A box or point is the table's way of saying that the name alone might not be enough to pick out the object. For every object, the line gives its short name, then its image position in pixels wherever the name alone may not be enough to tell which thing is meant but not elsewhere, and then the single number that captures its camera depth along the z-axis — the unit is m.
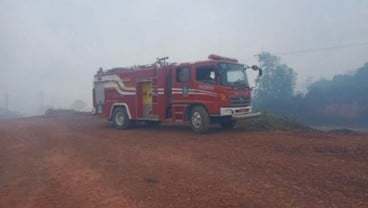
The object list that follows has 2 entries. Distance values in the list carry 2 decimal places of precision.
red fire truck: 15.17
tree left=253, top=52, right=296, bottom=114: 45.50
